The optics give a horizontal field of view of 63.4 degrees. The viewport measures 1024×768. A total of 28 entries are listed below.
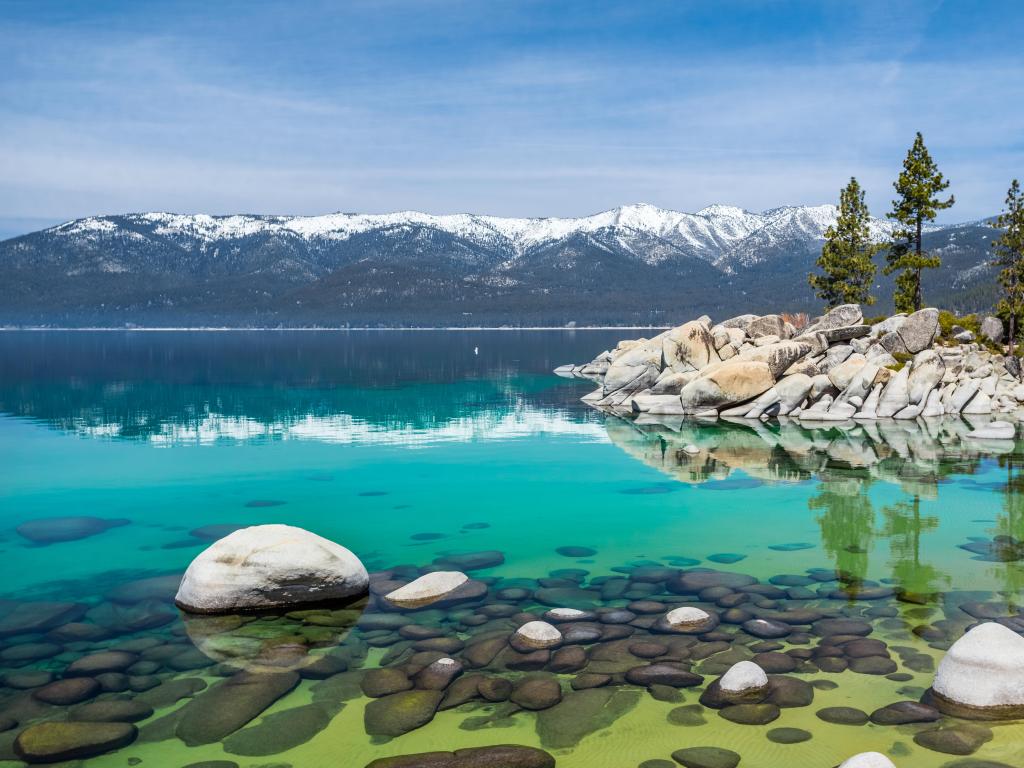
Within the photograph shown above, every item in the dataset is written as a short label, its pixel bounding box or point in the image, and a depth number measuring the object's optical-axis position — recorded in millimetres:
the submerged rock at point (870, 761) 9109
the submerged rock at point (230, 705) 11070
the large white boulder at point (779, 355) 50500
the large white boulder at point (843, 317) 59438
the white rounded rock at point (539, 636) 13746
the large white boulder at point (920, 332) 53094
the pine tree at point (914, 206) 64106
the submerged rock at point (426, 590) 16125
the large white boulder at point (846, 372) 49938
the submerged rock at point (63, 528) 22078
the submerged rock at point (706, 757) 10078
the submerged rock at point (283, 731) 10719
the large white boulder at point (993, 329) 61844
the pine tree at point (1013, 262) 58906
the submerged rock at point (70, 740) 10438
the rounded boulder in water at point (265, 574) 15445
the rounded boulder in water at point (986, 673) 11180
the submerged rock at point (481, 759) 10000
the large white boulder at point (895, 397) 47031
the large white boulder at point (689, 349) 54188
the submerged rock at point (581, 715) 10883
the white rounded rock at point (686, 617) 14594
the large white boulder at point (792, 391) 48125
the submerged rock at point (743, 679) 11836
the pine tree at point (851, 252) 74000
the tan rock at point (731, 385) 48719
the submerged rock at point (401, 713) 11164
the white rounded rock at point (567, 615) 14977
